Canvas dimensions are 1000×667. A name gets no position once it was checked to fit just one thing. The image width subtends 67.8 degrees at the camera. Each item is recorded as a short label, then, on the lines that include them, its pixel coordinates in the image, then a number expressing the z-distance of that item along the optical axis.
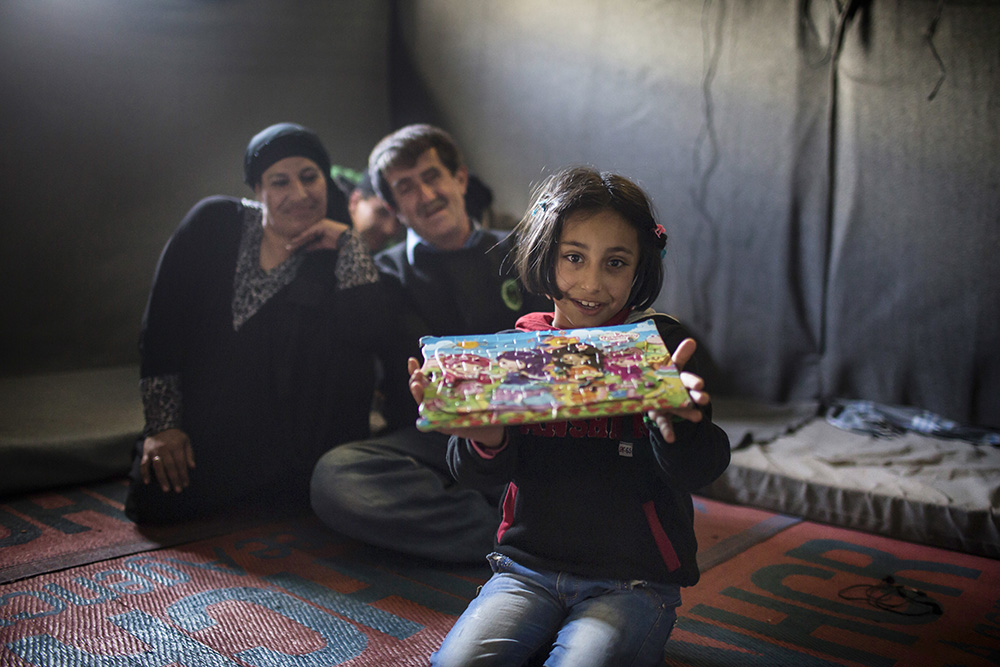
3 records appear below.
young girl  1.09
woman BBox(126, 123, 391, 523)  2.11
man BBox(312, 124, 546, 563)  1.87
